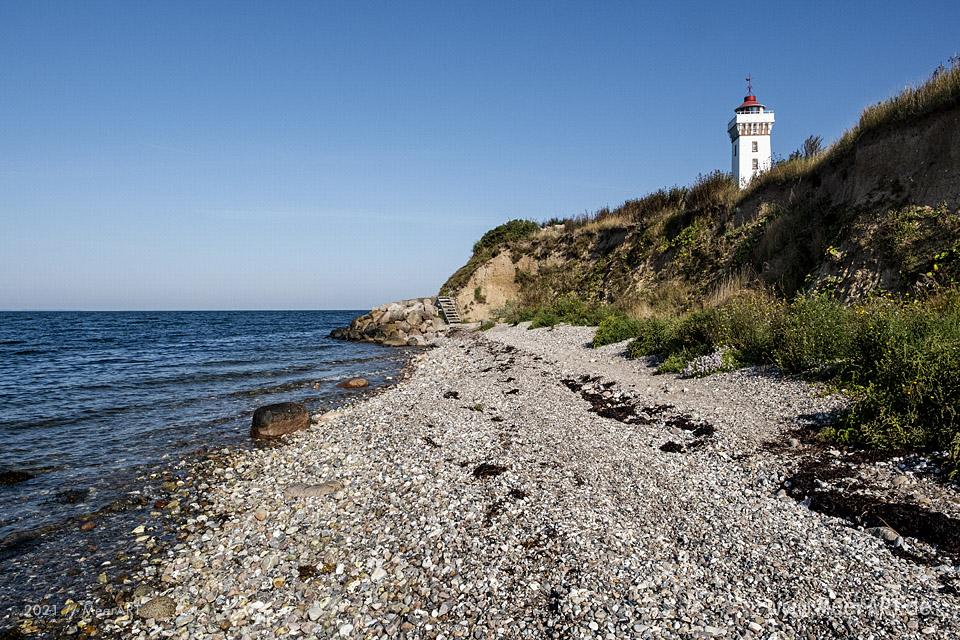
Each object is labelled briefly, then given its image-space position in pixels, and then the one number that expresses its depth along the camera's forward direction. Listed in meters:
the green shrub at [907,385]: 6.40
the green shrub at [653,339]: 15.09
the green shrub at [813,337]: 9.65
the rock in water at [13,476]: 9.70
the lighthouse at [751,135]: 47.34
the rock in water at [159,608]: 5.32
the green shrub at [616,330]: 18.75
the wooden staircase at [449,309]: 41.62
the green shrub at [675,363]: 13.22
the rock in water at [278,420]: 12.38
